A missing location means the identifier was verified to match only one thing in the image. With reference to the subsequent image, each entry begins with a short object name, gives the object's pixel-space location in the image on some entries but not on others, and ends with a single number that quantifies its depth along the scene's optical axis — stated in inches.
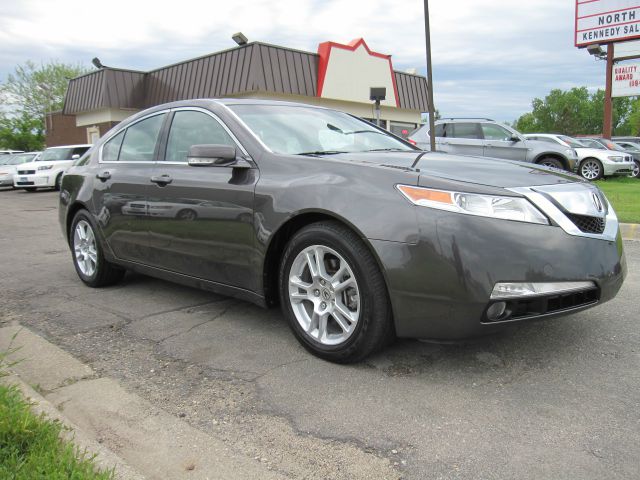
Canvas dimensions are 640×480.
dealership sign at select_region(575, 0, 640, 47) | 905.5
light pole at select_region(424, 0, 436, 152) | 454.0
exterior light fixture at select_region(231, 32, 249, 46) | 685.3
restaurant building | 685.3
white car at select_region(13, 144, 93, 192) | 781.3
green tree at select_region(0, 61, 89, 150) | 1892.2
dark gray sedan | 103.0
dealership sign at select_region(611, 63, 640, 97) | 959.6
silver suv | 526.6
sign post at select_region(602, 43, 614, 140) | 938.7
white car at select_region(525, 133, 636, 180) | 627.2
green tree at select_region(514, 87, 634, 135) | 3809.1
